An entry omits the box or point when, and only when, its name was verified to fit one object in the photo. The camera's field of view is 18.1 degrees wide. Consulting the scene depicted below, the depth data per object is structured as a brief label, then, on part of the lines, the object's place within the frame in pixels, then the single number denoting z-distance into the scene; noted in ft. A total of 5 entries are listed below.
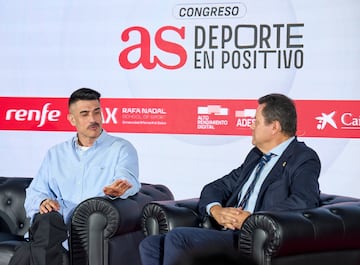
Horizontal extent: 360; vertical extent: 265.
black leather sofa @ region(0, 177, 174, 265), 17.89
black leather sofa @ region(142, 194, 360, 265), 14.65
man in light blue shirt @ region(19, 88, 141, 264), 19.37
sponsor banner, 24.56
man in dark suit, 16.31
